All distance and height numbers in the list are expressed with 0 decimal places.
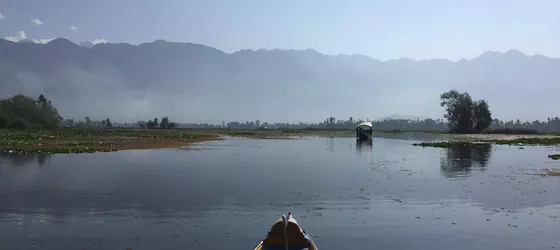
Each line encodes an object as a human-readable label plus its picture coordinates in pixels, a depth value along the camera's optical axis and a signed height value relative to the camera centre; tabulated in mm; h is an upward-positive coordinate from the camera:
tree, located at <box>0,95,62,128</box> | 170125 +5970
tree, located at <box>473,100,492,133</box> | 195375 +7187
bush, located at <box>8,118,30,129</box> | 163875 +1555
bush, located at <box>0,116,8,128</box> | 165800 +2503
